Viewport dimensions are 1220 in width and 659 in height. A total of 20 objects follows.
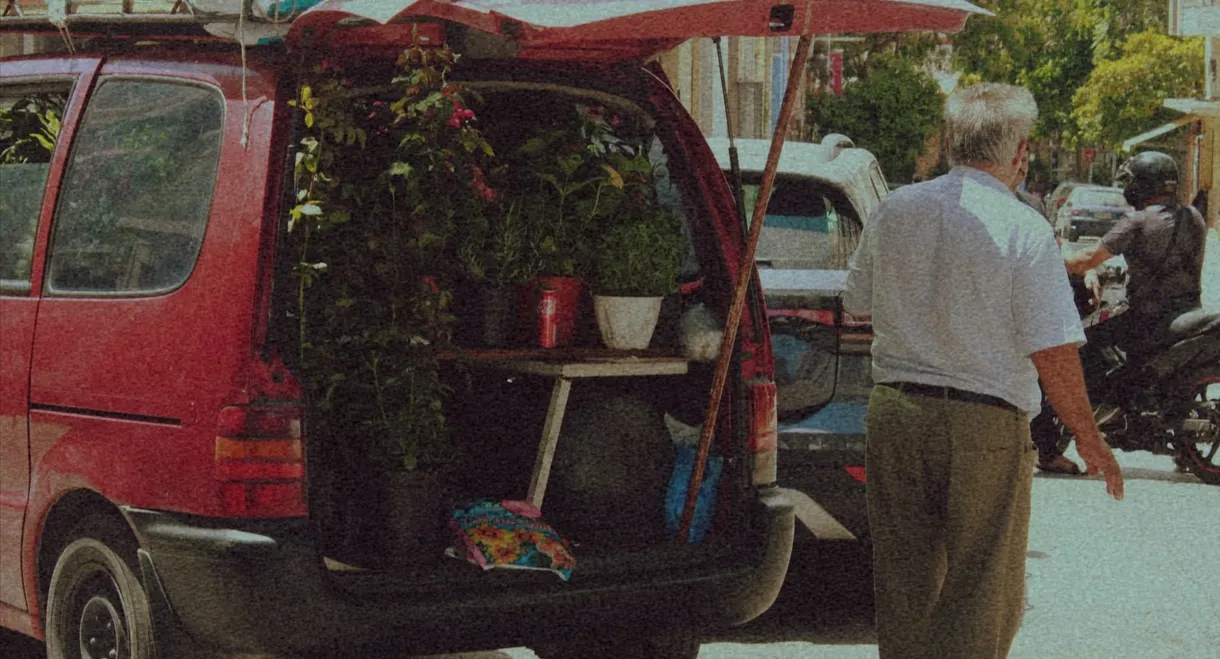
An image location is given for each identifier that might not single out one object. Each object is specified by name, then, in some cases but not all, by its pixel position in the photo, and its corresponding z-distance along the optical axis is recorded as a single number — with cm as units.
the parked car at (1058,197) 5703
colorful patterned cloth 509
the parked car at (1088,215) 4753
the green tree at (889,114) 3262
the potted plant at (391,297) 500
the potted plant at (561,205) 560
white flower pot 564
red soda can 555
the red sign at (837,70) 3681
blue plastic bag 566
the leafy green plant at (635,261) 564
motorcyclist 1094
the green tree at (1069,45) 7581
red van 465
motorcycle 1114
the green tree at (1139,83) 6969
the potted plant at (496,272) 548
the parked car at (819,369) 689
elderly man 491
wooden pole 548
